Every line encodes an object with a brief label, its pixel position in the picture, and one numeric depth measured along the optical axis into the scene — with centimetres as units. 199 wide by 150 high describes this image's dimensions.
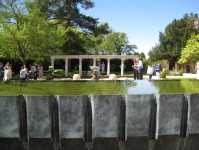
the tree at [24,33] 1942
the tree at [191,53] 2775
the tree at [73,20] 2444
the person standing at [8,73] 1087
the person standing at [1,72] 1230
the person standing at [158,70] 1580
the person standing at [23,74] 1096
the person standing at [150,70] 1277
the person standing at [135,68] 1167
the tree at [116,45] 4720
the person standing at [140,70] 1156
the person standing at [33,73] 1322
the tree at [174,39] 3594
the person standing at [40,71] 1314
